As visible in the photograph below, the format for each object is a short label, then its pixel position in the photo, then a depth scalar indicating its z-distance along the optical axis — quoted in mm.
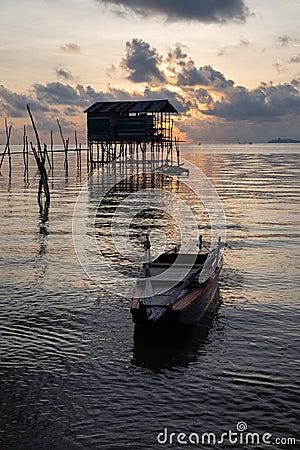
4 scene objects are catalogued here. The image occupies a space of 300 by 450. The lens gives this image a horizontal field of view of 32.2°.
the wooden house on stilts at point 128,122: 60594
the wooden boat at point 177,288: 11375
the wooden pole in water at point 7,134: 56481
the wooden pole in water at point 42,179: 33594
